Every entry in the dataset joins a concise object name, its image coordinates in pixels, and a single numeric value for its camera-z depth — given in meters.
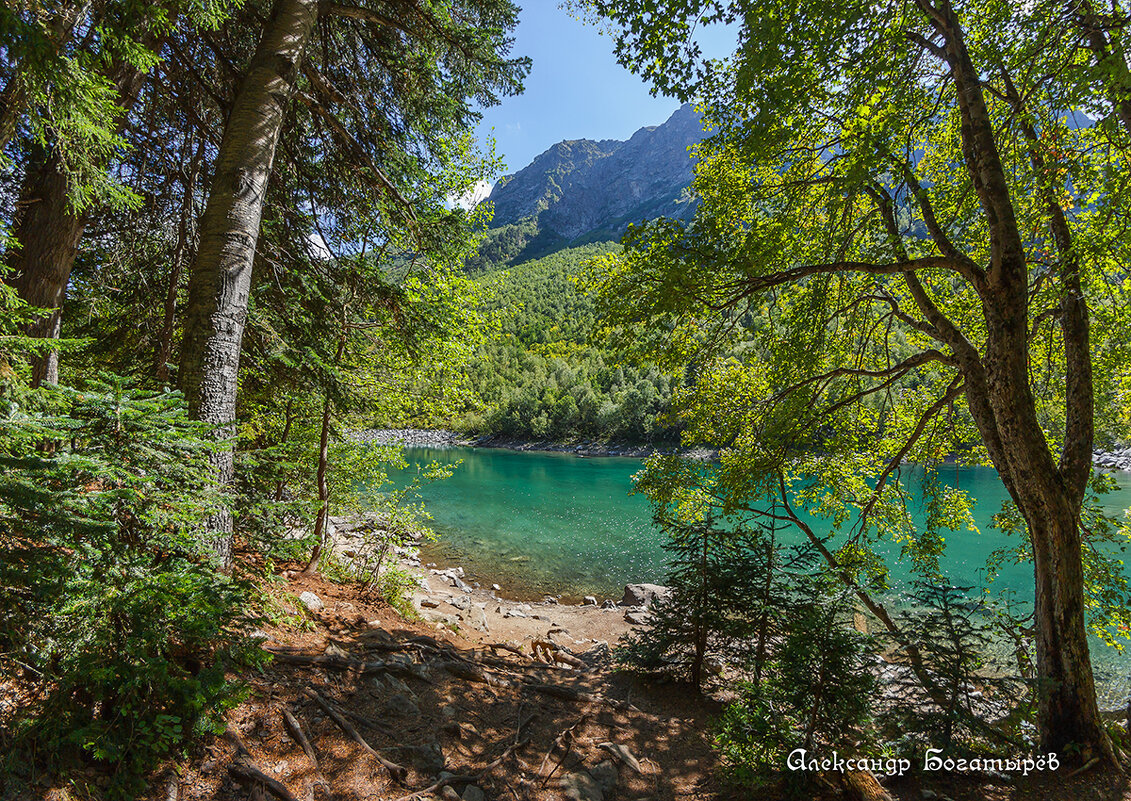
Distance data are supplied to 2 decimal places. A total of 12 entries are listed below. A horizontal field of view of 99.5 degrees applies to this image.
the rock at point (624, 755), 3.85
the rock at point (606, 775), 3.55
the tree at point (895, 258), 3.97
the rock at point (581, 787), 3.36
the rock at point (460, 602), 11.01
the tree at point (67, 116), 3.06
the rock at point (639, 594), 13.38
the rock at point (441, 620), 8.08
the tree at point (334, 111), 3.68
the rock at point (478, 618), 9.27
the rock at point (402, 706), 3.71
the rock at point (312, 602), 5.29
